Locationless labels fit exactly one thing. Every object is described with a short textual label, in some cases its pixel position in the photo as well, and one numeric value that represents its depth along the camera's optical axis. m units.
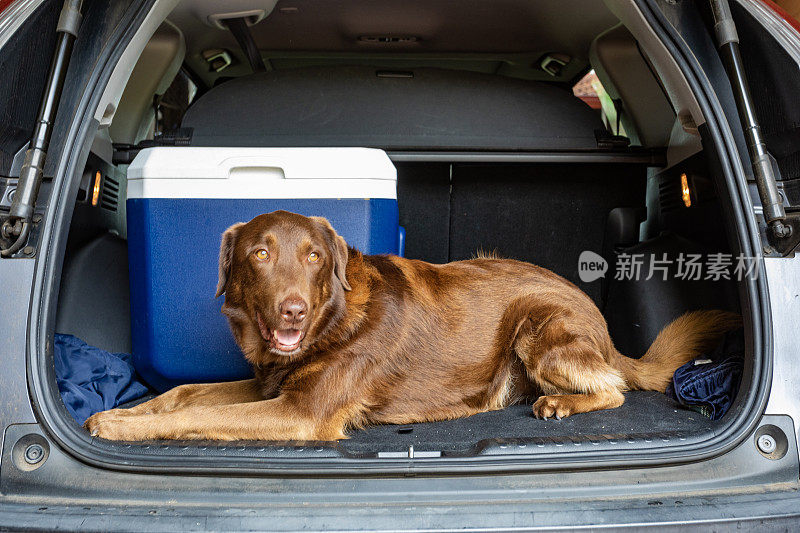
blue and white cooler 2.46
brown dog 1.97
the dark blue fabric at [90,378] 2.12
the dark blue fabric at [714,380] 1.98
